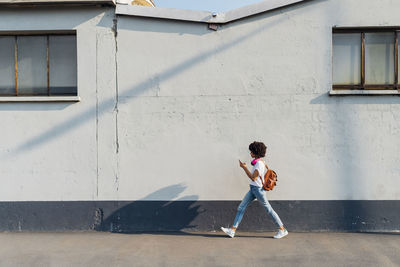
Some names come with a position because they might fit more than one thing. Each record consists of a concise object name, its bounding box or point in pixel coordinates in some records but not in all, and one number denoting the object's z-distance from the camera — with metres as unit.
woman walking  5.50
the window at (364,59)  6.12
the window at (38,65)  6.34
